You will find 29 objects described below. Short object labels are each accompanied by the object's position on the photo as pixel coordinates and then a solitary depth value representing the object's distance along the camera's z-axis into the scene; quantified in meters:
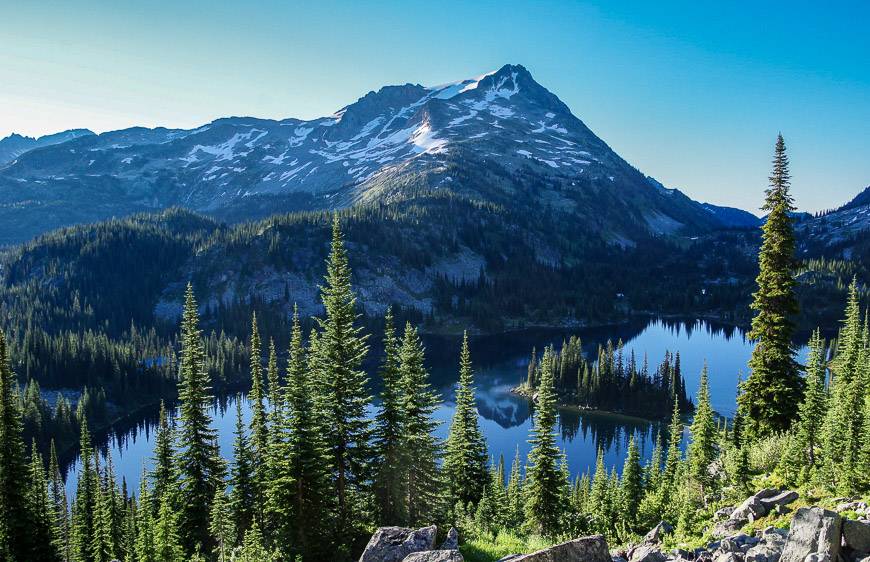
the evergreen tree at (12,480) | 40.66
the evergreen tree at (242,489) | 37.78
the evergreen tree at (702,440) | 44.28
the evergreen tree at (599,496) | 53.47
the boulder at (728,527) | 22.75
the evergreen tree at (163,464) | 41.09
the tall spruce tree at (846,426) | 25.72
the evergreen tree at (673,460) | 54.53
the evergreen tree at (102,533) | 53.47
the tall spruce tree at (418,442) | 34.03
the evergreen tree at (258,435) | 36.66
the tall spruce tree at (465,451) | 48.00
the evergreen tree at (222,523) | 33.34
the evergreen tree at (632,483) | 56.03
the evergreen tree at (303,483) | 29.95
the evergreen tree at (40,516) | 44.19
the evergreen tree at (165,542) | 32.66
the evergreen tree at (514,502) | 50.48
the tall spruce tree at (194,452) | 38.94
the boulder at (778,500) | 23.80
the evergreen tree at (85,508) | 56.22
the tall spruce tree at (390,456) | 33.03
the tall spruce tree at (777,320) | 38.16
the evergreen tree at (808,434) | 31.33
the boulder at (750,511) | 23.62
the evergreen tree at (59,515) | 53.84
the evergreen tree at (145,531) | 35.19
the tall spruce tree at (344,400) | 31.83
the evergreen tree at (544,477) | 42.56
